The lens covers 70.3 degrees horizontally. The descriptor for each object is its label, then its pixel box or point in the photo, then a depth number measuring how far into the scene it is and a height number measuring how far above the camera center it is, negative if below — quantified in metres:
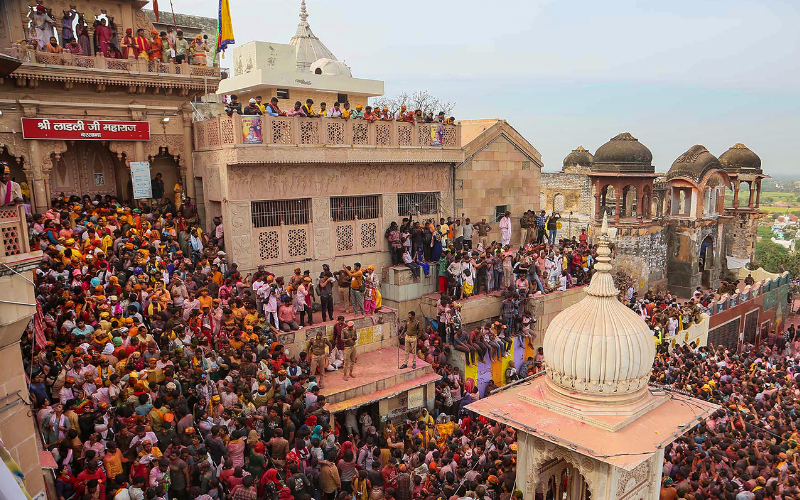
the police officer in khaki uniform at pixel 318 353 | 12.01 -3.71
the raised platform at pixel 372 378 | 11.88 -4.46
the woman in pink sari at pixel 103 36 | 15.21 +3.90
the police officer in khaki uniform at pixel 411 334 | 13.22 -3.71
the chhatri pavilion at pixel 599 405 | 6.81 -3.00
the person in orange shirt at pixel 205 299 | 11.63 -2.43
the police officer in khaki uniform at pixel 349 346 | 12.33 -3.66
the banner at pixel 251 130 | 13.91 +1.19
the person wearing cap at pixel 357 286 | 14.40 -2.78
